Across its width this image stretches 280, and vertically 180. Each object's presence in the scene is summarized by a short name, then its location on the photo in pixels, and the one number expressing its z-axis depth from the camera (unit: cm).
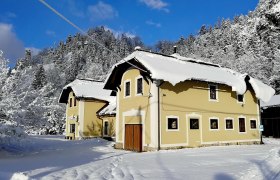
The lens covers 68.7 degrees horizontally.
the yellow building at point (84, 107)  2290
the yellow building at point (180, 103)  1339
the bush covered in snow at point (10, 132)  1080
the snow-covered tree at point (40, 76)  4928
